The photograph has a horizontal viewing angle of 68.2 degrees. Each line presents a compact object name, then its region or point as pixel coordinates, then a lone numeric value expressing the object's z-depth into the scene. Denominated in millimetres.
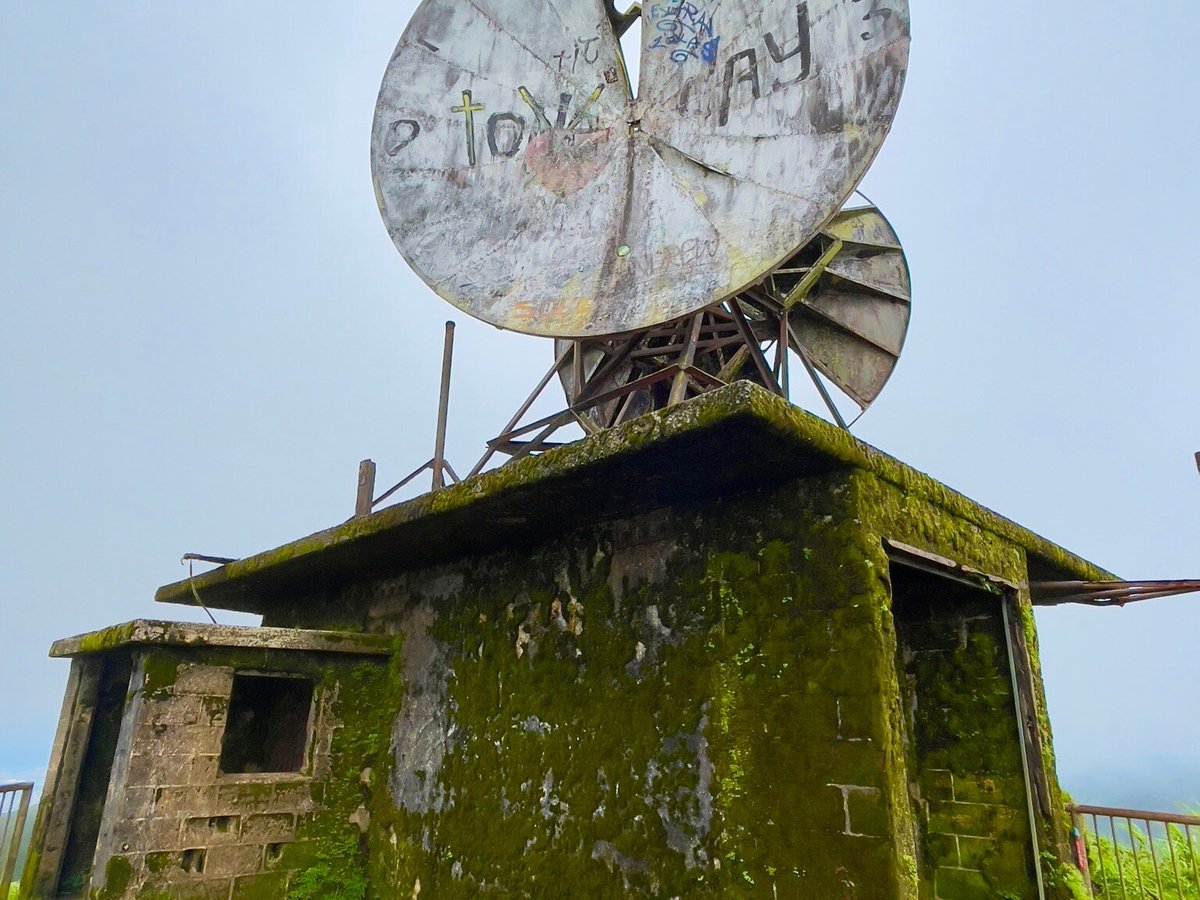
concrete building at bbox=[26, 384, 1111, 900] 3746
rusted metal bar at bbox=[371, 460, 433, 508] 6879
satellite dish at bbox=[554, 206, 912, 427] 6555
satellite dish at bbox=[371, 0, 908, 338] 4770
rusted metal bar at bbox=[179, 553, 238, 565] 6750
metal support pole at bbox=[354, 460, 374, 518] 8125
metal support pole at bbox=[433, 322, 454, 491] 6465
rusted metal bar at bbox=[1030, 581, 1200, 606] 5059
